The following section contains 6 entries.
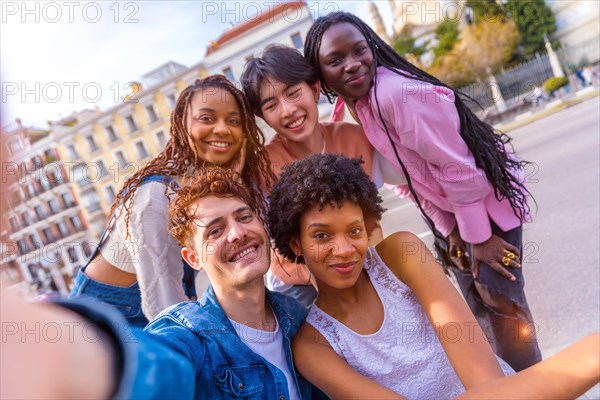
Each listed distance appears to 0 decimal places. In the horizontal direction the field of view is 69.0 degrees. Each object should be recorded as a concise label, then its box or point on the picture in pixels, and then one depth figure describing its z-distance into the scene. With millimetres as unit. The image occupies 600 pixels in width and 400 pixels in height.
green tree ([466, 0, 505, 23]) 28406
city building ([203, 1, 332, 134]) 24547
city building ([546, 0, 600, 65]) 26297
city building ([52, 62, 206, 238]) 29375
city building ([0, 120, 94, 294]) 31016
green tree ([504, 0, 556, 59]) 27581
